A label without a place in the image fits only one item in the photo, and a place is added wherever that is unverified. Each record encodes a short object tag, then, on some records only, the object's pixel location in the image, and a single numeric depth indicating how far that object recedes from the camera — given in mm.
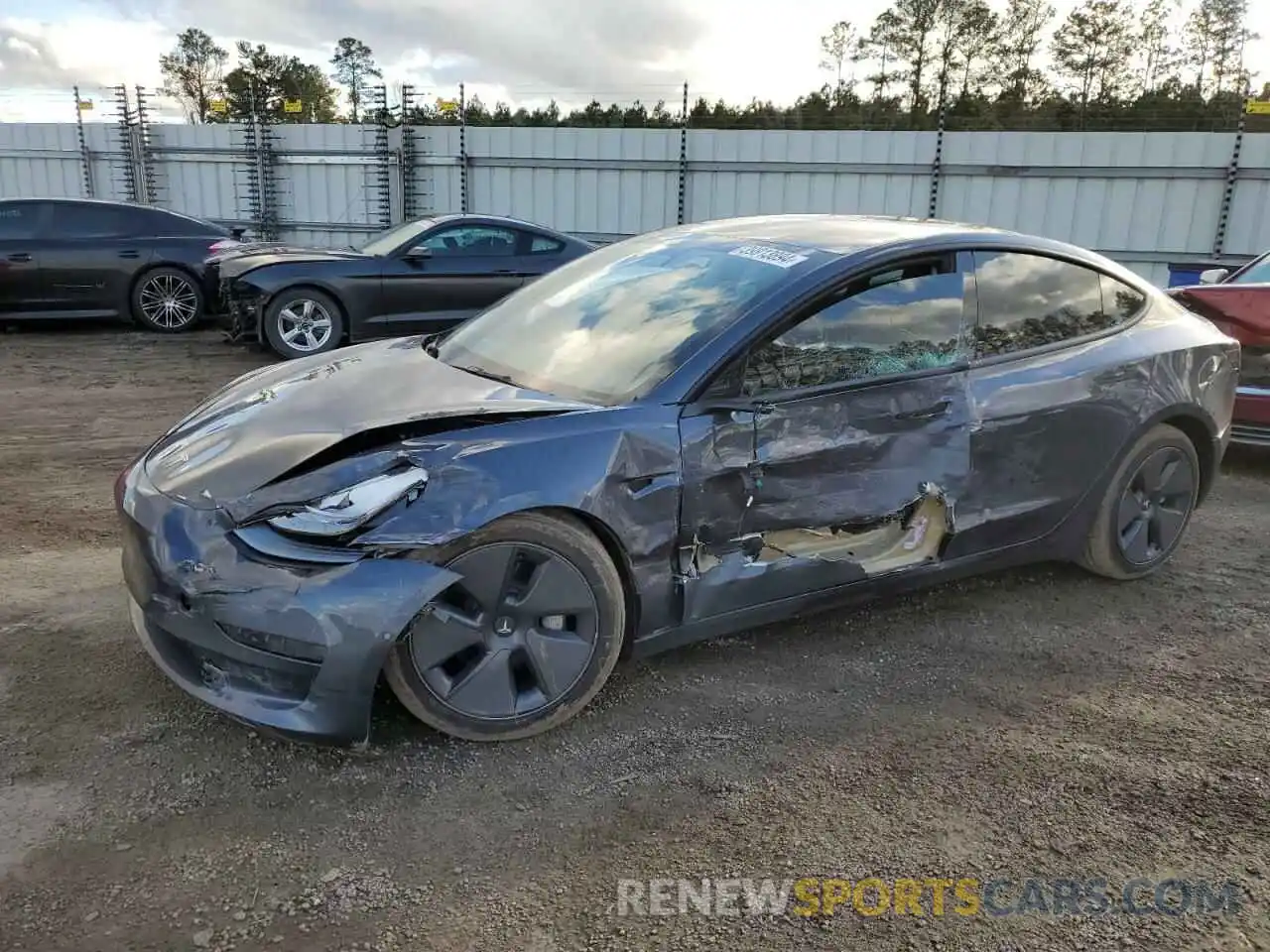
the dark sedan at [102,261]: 9945
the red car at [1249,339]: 5473
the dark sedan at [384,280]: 8742
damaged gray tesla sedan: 2561
